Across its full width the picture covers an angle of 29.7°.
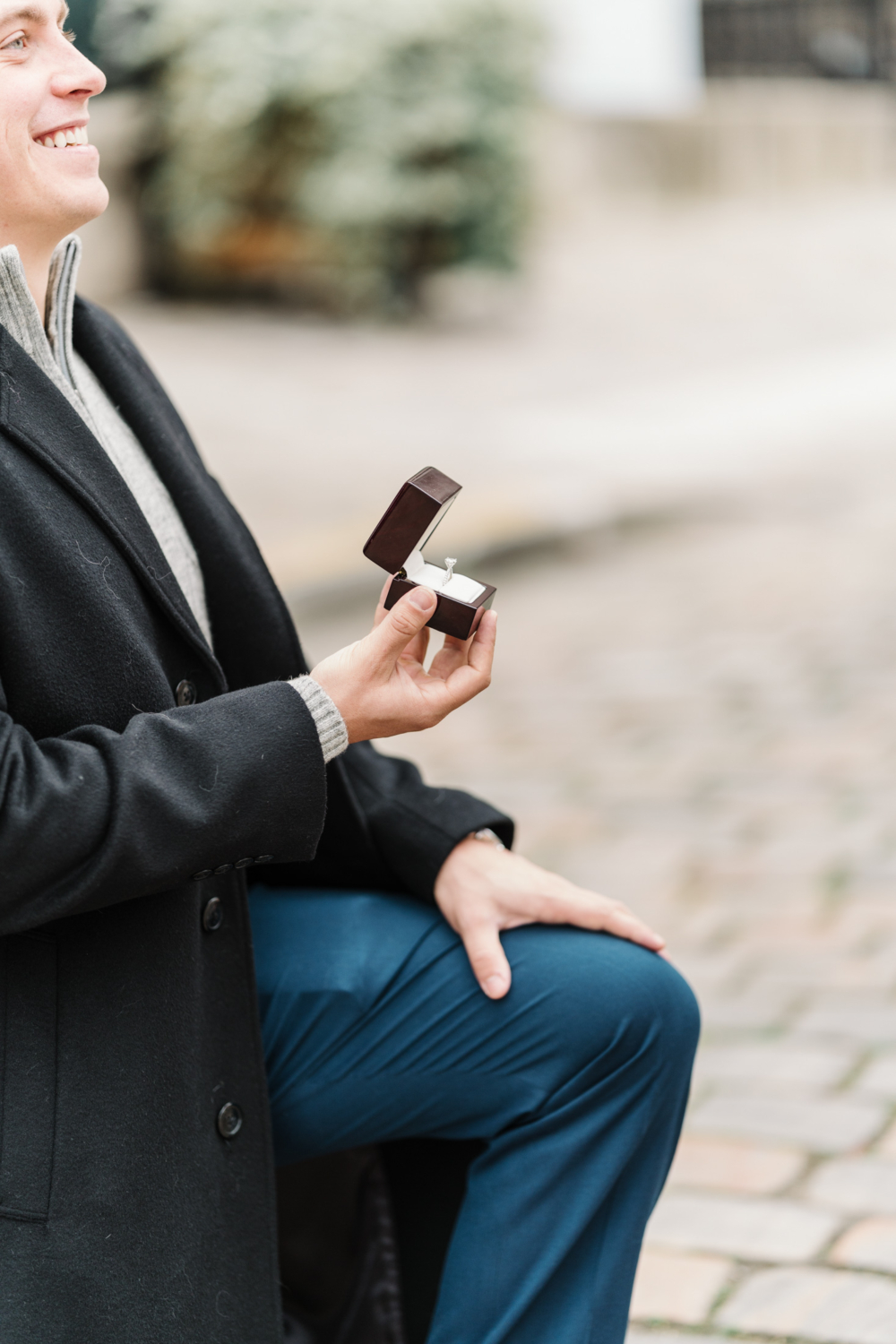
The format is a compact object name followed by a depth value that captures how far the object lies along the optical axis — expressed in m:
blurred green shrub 11.82
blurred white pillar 12.77
